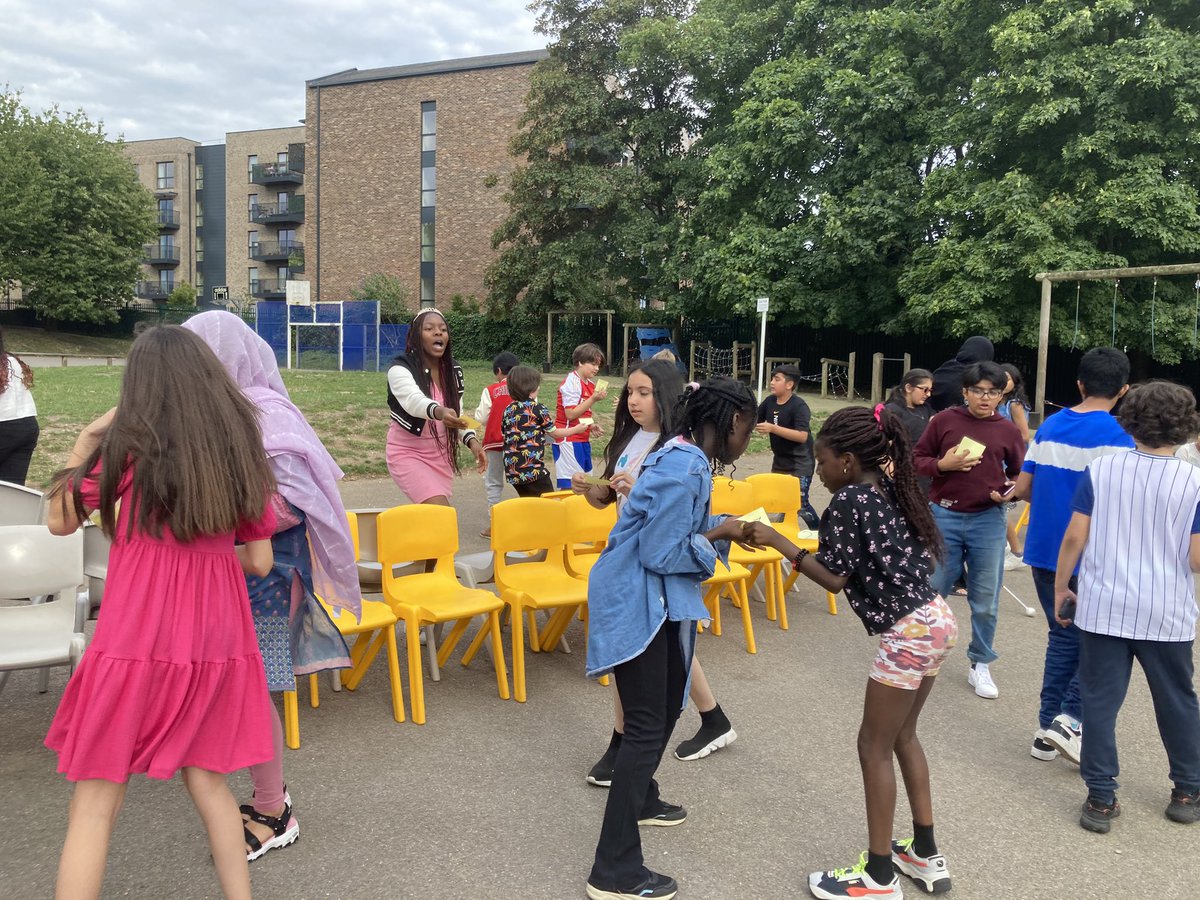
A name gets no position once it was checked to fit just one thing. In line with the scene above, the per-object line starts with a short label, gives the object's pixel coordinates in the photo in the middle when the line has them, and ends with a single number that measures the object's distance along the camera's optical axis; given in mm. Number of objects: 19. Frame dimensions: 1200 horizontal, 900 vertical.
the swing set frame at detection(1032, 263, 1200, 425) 12094
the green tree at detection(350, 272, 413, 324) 39844
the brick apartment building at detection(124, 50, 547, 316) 40469
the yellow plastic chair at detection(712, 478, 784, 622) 5871
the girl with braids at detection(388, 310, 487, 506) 5434
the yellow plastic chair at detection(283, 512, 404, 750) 3961
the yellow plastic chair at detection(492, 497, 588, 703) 4801
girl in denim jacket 2855
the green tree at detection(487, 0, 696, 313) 27141
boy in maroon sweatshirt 4824
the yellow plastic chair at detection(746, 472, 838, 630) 6578
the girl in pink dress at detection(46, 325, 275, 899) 2289
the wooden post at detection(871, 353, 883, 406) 23031
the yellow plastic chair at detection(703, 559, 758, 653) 5406
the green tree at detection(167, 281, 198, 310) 55200
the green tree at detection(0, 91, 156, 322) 40875
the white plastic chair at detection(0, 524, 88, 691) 4020
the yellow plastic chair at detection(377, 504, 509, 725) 4398
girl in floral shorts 2822
